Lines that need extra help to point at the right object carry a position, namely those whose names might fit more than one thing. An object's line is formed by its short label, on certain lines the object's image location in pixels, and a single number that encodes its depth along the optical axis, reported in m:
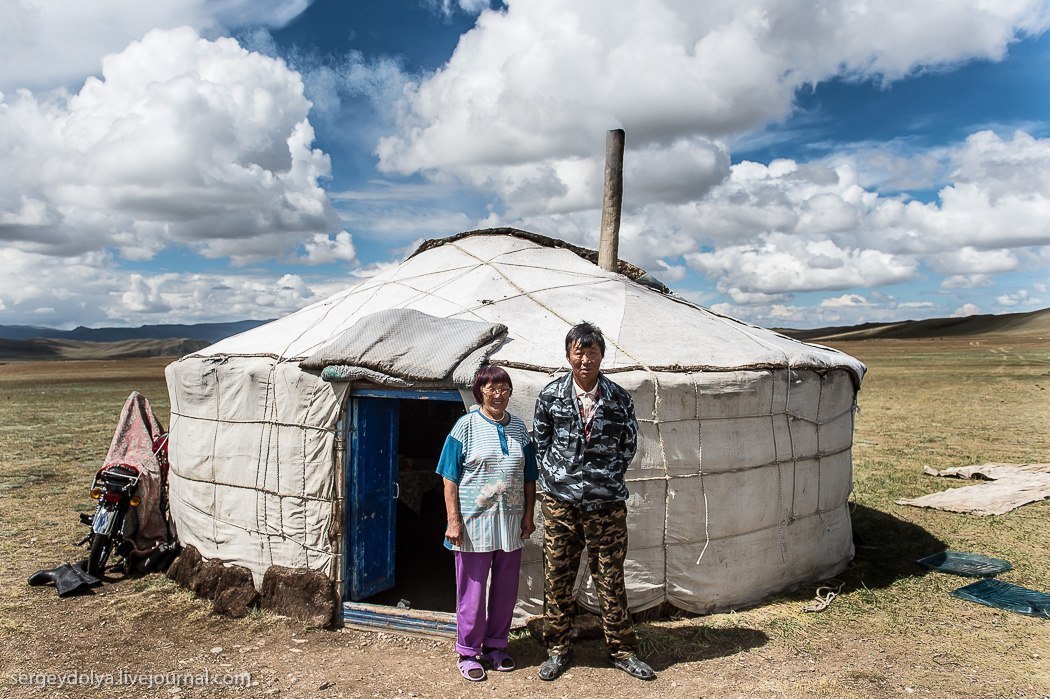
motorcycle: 5.14
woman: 3.60
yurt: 4.33
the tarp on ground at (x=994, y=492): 7.21
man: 3.54
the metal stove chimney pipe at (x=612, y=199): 5.88
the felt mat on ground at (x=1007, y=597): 4.65
